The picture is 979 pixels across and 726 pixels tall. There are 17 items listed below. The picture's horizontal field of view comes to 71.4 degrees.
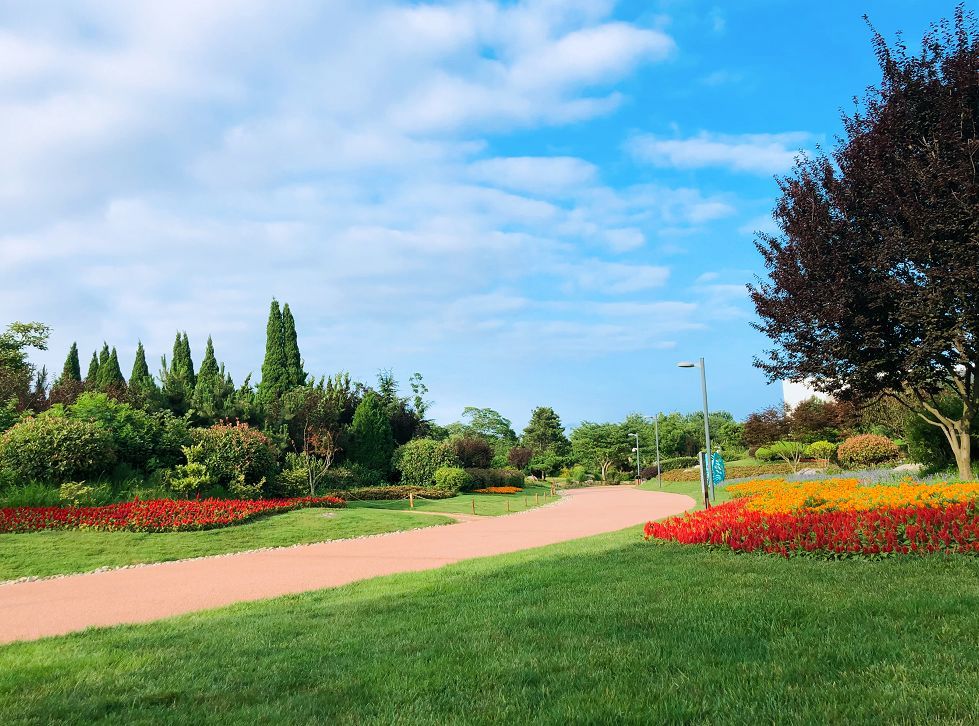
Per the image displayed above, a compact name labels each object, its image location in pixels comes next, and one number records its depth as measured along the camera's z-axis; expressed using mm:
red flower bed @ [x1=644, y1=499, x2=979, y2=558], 7348
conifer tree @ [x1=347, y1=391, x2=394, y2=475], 32656
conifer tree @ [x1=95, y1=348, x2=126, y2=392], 40241
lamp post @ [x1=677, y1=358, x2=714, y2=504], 20388
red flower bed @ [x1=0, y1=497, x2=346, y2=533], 13703
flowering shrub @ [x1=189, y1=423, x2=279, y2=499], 19203
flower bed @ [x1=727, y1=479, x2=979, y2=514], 9586
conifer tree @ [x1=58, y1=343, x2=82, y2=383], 44250
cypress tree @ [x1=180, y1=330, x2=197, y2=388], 41819
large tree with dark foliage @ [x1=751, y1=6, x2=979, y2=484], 12320
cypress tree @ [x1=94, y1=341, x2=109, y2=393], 40406
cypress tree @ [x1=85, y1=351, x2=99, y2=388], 42562
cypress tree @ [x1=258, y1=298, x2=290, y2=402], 36750
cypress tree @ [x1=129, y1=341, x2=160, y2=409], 24953
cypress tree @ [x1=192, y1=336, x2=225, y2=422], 25605
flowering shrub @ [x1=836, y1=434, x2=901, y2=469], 28094
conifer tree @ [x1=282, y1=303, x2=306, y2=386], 37188
